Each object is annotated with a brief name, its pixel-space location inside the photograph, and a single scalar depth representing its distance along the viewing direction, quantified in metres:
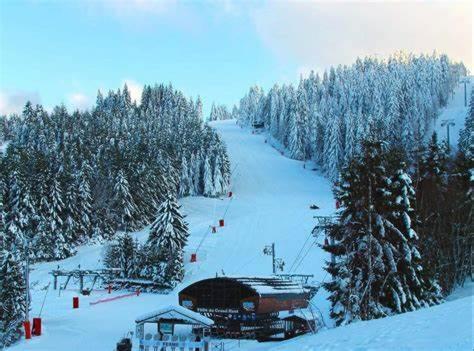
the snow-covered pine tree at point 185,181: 90.19
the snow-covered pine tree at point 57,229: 58.31
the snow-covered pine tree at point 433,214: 34.03
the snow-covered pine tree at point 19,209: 57.88
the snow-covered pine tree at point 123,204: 67.81
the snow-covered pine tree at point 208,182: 89.36
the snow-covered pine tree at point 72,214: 61.47
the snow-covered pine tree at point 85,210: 64.12
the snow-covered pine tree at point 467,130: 89.24
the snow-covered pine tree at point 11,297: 27.98
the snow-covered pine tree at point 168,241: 46.88
